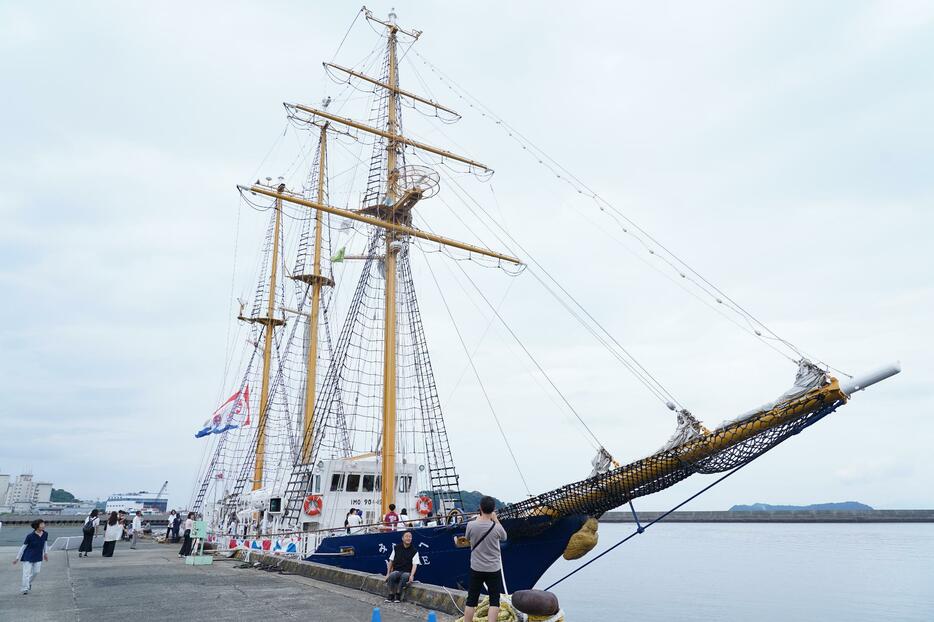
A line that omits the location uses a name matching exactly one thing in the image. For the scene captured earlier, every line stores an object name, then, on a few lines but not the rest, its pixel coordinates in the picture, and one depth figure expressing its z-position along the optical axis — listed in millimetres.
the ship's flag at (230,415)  29656
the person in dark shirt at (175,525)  34075
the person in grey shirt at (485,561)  6305
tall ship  11320
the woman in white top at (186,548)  21202
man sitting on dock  9758
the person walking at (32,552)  11203
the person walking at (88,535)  21344
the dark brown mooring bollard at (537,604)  5875
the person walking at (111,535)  20859
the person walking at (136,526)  26177
